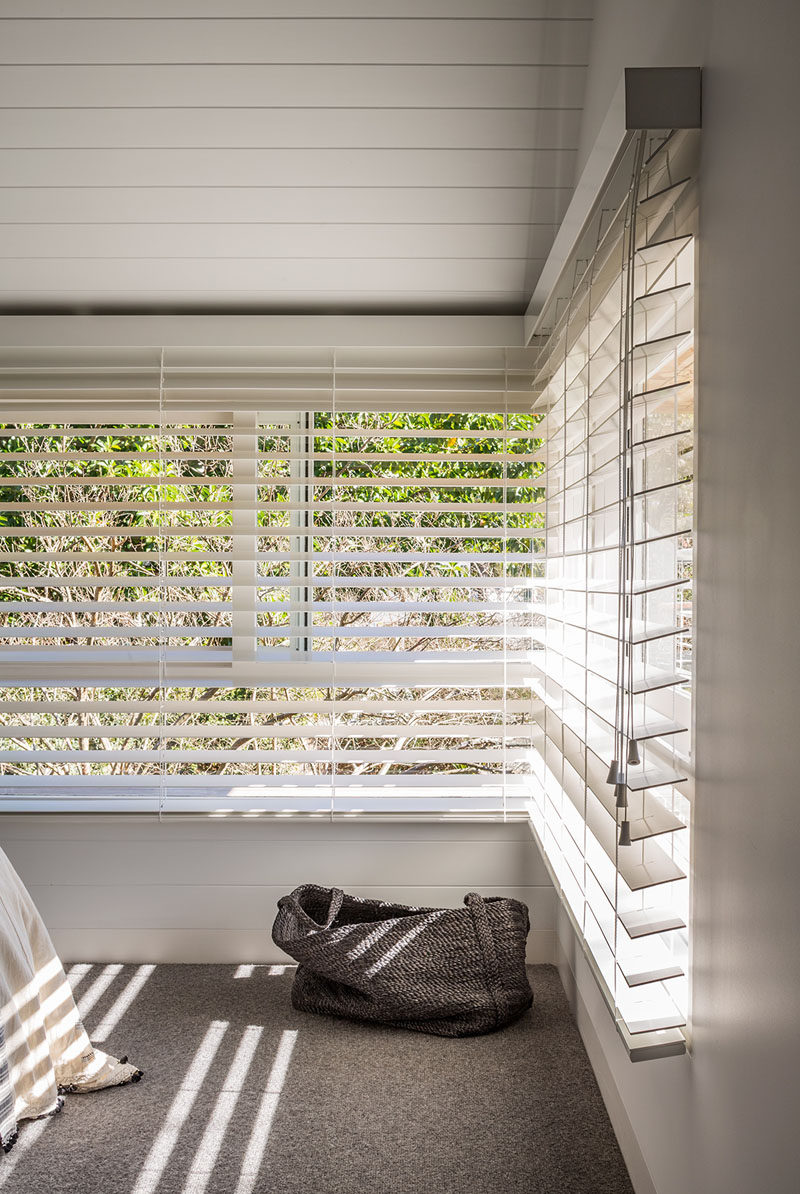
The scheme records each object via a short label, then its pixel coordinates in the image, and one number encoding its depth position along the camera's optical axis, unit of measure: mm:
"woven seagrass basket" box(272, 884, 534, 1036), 2617
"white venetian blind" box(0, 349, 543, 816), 3107
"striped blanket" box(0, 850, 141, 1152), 2131
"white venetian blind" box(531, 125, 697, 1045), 1466
